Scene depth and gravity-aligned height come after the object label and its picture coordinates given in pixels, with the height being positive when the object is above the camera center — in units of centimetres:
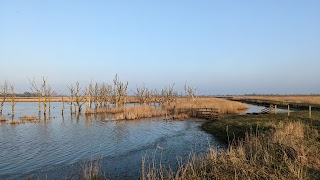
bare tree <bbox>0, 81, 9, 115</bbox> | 2775 +78
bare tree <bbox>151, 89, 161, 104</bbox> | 5030 -49
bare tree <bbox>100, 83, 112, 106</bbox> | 3982 +32
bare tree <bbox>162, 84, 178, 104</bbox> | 4492 -71
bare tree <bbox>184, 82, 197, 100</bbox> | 4806 -3
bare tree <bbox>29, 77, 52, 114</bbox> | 2953 +48
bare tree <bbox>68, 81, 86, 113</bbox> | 3446 +50
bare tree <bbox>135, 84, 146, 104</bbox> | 4554 -17
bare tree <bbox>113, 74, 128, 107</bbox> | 3556 +8
